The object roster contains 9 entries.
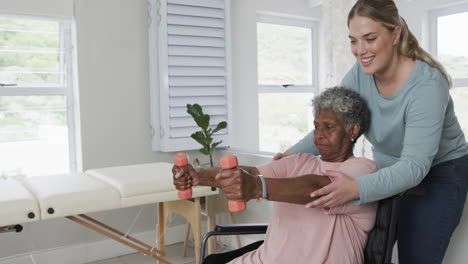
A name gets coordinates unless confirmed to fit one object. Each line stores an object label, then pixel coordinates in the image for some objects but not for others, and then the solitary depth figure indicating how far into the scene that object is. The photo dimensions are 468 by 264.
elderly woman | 1.44
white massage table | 1.88
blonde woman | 1.25
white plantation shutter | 3.42
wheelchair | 1.39
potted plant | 3.13
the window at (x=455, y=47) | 3.67
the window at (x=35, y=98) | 3.14
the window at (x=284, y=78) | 4.47
